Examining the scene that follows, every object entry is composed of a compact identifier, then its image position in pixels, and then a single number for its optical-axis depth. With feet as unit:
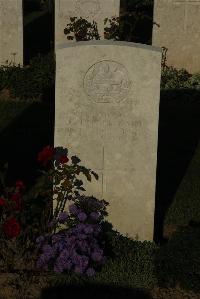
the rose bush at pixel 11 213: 16.11
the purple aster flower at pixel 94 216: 17.75
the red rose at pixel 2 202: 16.61
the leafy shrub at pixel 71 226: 16.47
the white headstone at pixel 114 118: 17.52
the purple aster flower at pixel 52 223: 17.67
